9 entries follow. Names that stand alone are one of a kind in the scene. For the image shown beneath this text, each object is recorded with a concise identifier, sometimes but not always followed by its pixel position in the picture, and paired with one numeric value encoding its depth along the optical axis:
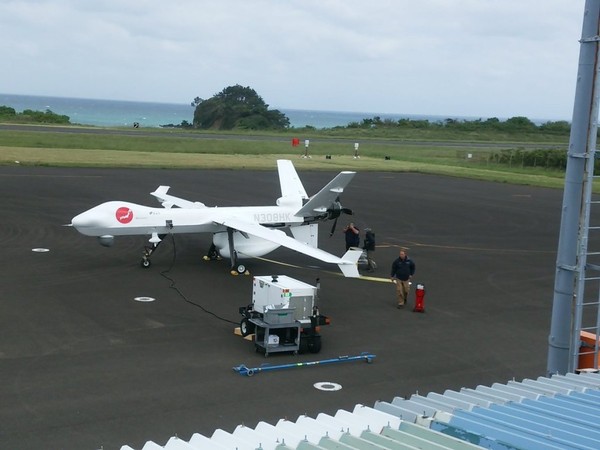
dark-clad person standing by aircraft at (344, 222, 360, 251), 31.69
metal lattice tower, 13.95
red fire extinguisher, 25.20
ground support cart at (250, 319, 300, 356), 20.16
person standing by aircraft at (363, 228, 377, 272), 31.16
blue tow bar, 18.61
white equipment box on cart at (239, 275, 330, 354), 20.42
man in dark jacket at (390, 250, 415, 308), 25.70
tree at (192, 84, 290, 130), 155.75
